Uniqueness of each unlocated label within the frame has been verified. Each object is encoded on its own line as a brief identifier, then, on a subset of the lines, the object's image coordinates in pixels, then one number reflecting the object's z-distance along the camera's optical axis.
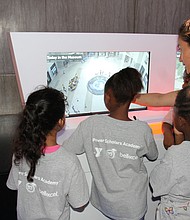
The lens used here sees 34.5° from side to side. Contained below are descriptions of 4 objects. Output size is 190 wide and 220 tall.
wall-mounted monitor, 1.19
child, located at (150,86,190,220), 0.92
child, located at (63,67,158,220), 0.98
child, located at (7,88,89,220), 0.85
